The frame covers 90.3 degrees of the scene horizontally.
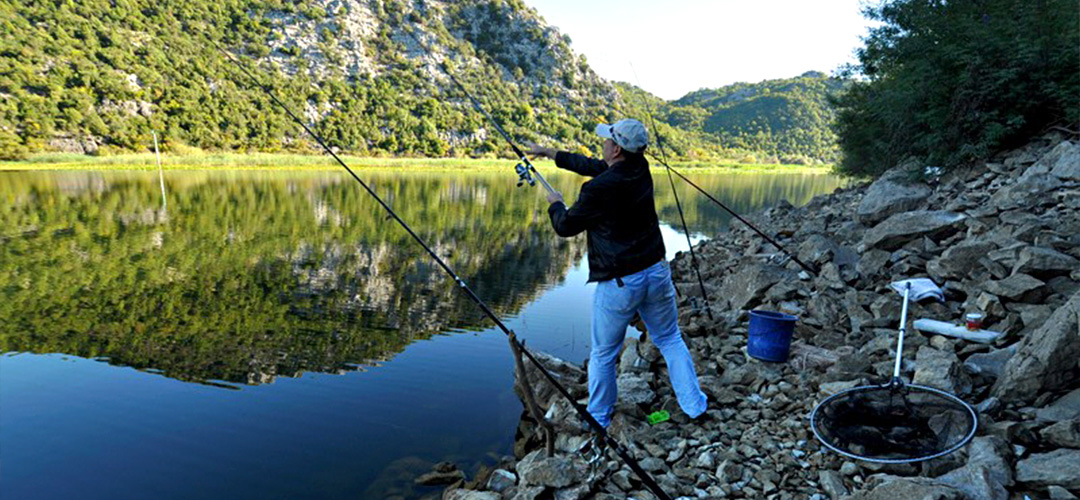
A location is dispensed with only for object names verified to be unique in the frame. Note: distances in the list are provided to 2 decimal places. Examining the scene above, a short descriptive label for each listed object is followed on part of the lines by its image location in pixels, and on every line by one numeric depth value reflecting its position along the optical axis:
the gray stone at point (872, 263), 6.96
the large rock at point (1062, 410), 3.29
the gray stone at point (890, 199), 9.57
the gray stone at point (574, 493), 3.55
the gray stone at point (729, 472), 3.62
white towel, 5.68
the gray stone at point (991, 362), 4.14
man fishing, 3.82
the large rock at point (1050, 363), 3.58
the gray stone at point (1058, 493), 2.66
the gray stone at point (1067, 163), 7.52
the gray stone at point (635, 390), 4.78
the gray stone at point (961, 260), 5.90
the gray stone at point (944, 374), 3.96
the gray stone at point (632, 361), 5.39
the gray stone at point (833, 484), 3.27
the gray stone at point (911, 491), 2.66
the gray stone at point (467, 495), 3.92
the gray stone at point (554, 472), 3.68
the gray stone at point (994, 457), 2.89
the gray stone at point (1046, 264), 5.03
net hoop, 3.20
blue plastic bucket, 5.20
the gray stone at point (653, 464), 3.80
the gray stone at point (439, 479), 4.81
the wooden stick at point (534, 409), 4.24
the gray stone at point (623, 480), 3.66
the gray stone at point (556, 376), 5.52
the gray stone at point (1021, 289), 4.88
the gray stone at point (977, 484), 2.72
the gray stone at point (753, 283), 7.18
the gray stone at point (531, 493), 3.65
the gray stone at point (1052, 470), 2.72
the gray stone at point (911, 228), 7.27
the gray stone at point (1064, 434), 3.03
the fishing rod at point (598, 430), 3.19
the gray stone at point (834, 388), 4.29
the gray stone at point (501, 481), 4.14
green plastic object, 4.47
